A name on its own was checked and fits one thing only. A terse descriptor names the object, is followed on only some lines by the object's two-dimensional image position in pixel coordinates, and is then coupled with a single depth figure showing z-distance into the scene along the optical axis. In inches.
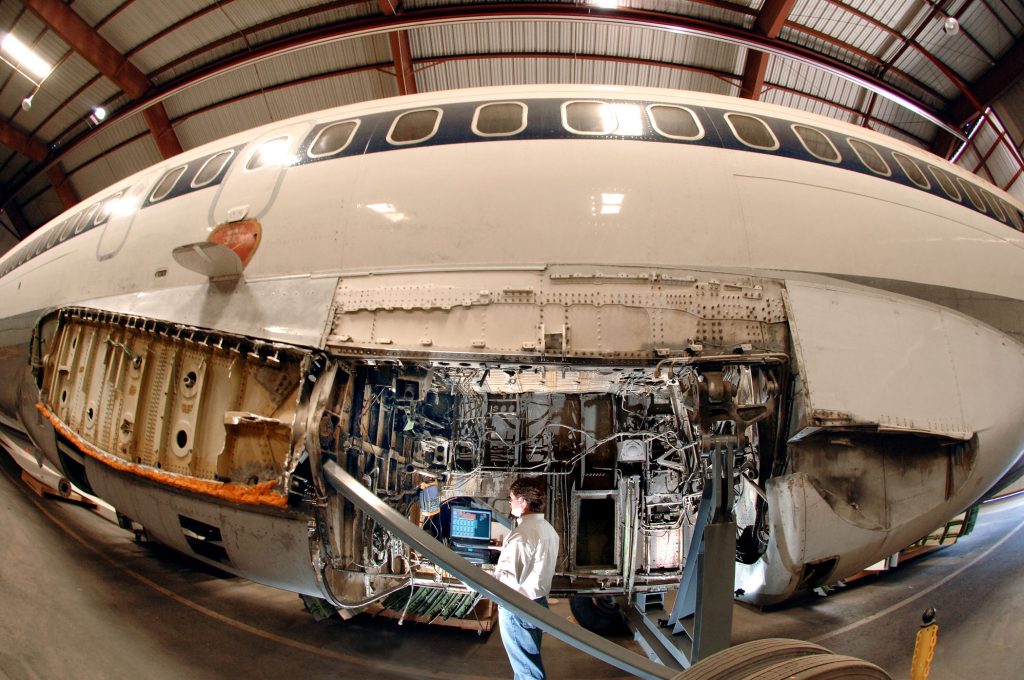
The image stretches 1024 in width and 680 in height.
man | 128.6
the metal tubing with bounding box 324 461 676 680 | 97.2
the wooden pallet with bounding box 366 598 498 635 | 196.9
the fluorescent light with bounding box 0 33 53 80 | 308.8
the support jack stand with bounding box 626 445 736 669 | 116.4
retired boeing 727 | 124.0
